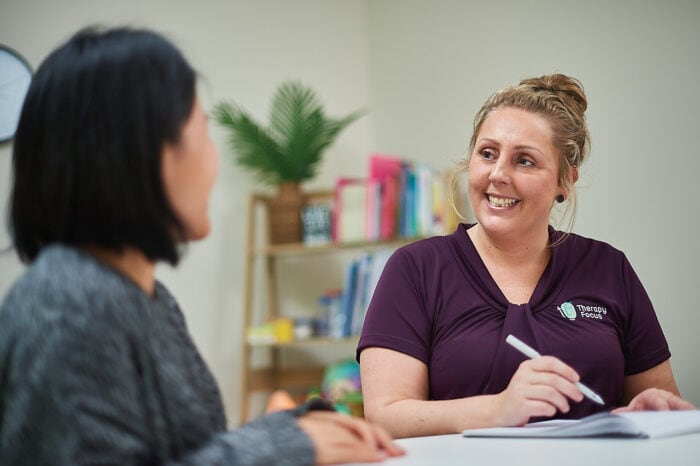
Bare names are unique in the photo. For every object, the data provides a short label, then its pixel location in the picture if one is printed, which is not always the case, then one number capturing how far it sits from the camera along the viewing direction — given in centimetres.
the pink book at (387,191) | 337
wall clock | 298
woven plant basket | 356
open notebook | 93
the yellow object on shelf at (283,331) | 345
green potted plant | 348
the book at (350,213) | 347
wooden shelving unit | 351
